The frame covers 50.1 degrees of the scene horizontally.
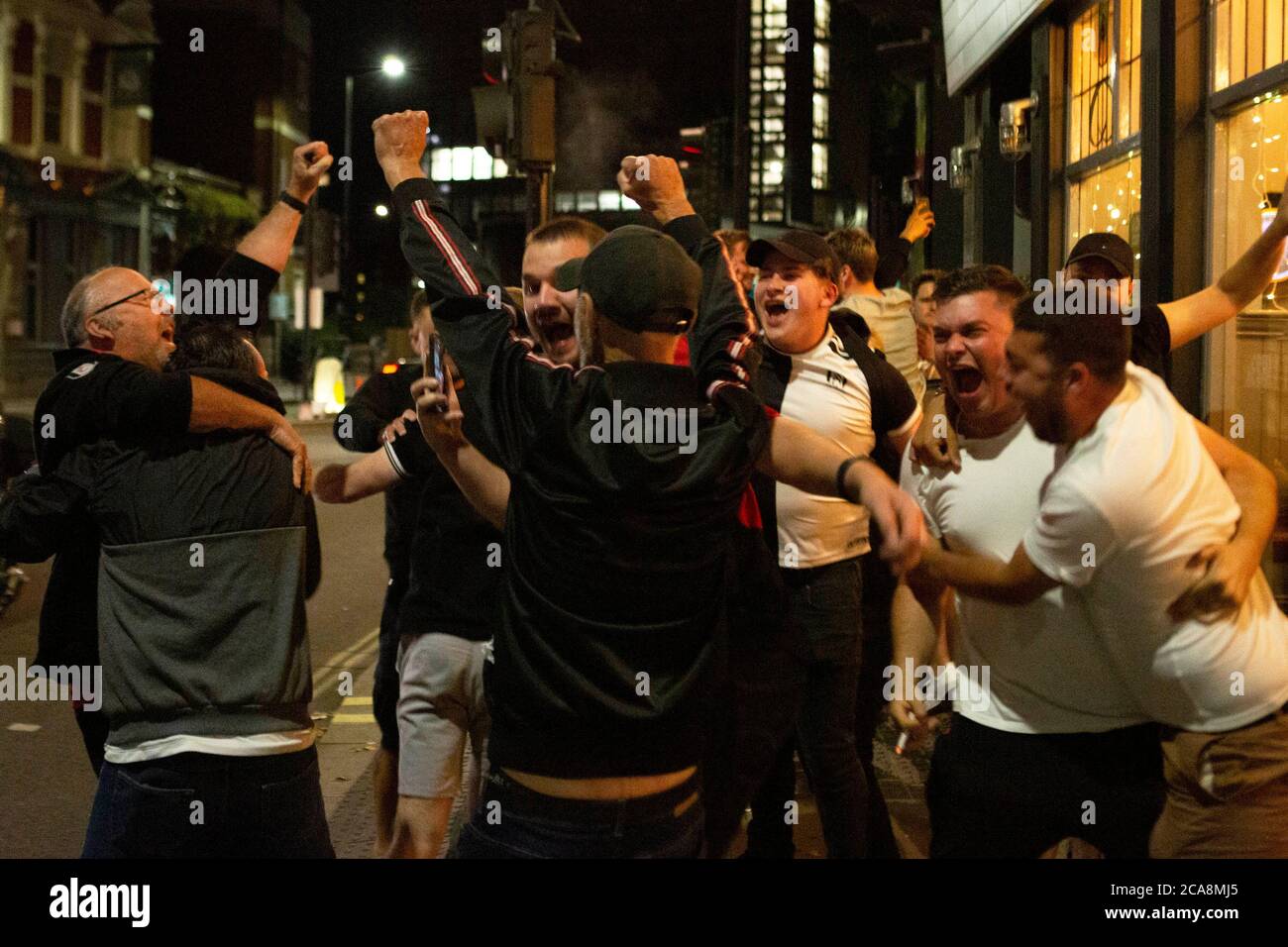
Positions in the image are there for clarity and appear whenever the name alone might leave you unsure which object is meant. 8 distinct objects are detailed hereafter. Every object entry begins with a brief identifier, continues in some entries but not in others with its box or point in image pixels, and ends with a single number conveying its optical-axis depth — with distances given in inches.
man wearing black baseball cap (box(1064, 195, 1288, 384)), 147.3
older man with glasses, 127.3
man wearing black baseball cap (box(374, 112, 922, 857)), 101.1
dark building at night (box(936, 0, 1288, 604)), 274.1
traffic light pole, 326.6
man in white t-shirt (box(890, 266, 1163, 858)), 118.5
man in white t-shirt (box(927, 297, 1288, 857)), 110.3
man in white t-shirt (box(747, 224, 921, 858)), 183.6
